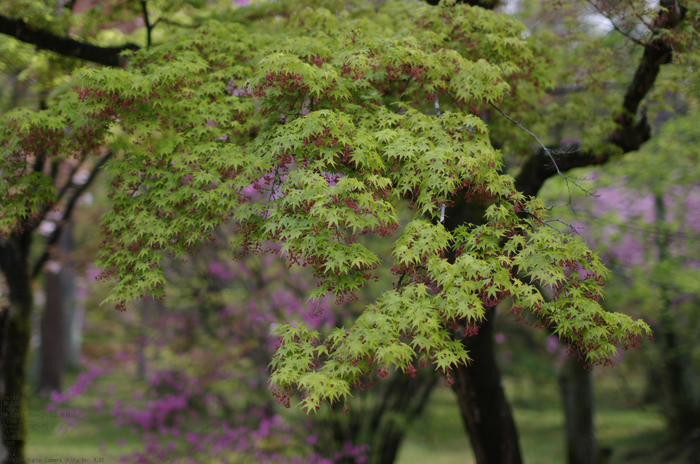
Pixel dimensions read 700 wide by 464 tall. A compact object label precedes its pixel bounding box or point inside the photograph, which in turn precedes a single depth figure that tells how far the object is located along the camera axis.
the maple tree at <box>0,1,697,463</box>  3.19
